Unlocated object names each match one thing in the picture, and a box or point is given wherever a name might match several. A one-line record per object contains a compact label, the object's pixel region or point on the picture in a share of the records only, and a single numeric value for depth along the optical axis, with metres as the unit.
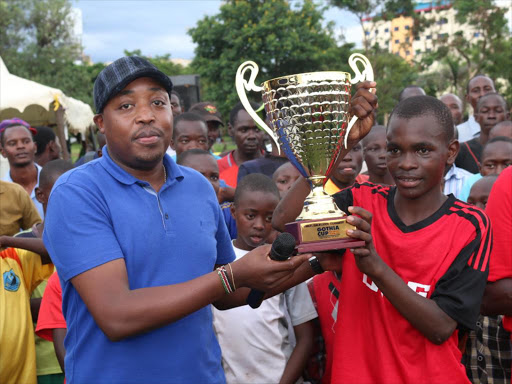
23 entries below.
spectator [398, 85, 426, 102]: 6.94
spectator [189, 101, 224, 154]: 6.74
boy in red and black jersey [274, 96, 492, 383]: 2.04
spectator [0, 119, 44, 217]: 5.42
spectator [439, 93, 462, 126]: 7.51
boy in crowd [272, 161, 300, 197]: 4.20
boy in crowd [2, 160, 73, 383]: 3.63
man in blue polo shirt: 1.74
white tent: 12.18
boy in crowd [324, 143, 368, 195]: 4.28
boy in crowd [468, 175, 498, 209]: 3.71
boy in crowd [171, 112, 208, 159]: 4.95
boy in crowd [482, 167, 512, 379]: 2.41
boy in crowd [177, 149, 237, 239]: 4.07
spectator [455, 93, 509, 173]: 5.68
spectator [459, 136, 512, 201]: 4.34
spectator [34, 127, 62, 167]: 6.87
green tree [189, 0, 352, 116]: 25.97
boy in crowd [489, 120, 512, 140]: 5.13
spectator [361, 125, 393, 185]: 4.62
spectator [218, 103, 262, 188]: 5.27
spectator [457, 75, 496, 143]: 7.12
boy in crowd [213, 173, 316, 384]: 2.92
